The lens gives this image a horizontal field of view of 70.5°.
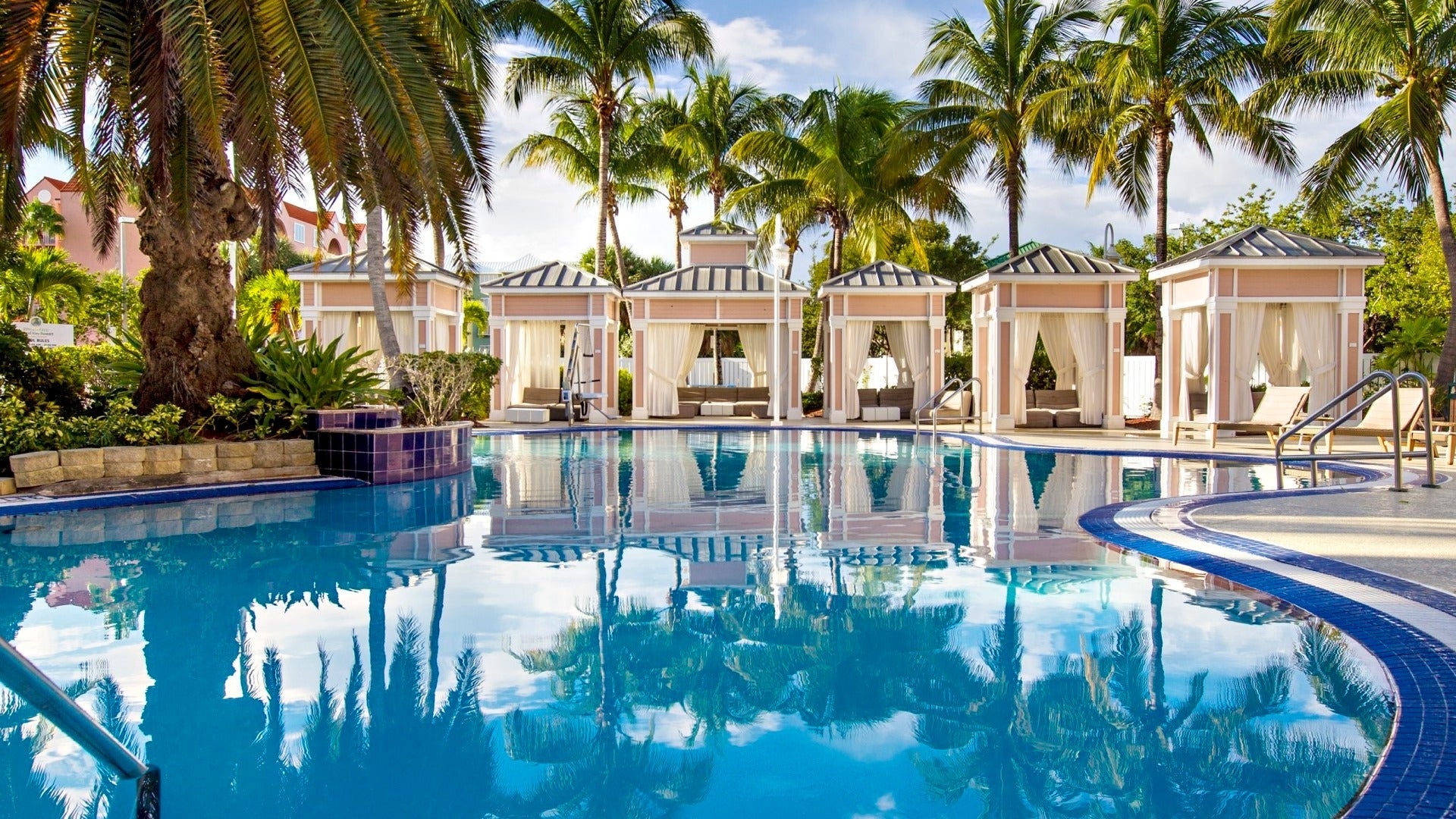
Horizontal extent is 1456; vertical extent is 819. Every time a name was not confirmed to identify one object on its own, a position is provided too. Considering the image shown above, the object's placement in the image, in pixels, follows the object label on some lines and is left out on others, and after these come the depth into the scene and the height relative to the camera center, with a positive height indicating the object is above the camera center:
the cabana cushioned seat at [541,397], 22.81 +0.01
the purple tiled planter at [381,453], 10.70 -0.60
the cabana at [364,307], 21.20 +1.90
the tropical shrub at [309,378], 10.93 +0.21
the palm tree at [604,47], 22.89 +7.97
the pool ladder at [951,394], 17.53 +0.10
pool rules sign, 19.44 +1.25
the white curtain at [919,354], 22.66 +1.00
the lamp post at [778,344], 19.47 +1.11
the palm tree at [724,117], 27.95 +7.75
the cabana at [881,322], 22.20 +1.70
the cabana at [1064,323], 19.39 +1.42
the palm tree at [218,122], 7.84 +2.36
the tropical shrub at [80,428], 8.94 -0.29
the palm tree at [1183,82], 20.03 +6.25
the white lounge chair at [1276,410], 14.41 -0.13
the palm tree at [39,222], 32.12 +5.47
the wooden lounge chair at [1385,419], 11.88 -0.20
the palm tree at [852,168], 23.20 +5.40
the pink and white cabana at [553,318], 22.33 +1.75
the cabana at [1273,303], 16.84 +1.63
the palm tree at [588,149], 27.00 +6.70
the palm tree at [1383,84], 16.17 +5.43
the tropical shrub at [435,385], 12.63 +0.16
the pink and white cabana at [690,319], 22.70 +1.77
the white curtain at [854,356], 22.42 +0.96
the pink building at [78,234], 38.47 +6.19
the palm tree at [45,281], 24.45 +2.79
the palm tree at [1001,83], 21.91 +6.97
